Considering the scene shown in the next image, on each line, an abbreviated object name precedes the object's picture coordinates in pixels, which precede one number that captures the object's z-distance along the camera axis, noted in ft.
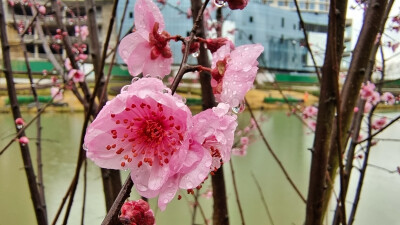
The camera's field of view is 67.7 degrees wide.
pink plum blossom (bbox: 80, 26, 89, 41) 2.61
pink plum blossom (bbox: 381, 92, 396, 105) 2.09
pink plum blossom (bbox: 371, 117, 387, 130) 2.25
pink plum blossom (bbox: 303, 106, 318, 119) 2.72
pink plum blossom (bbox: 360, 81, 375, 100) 1.81
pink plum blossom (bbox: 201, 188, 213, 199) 2.37
